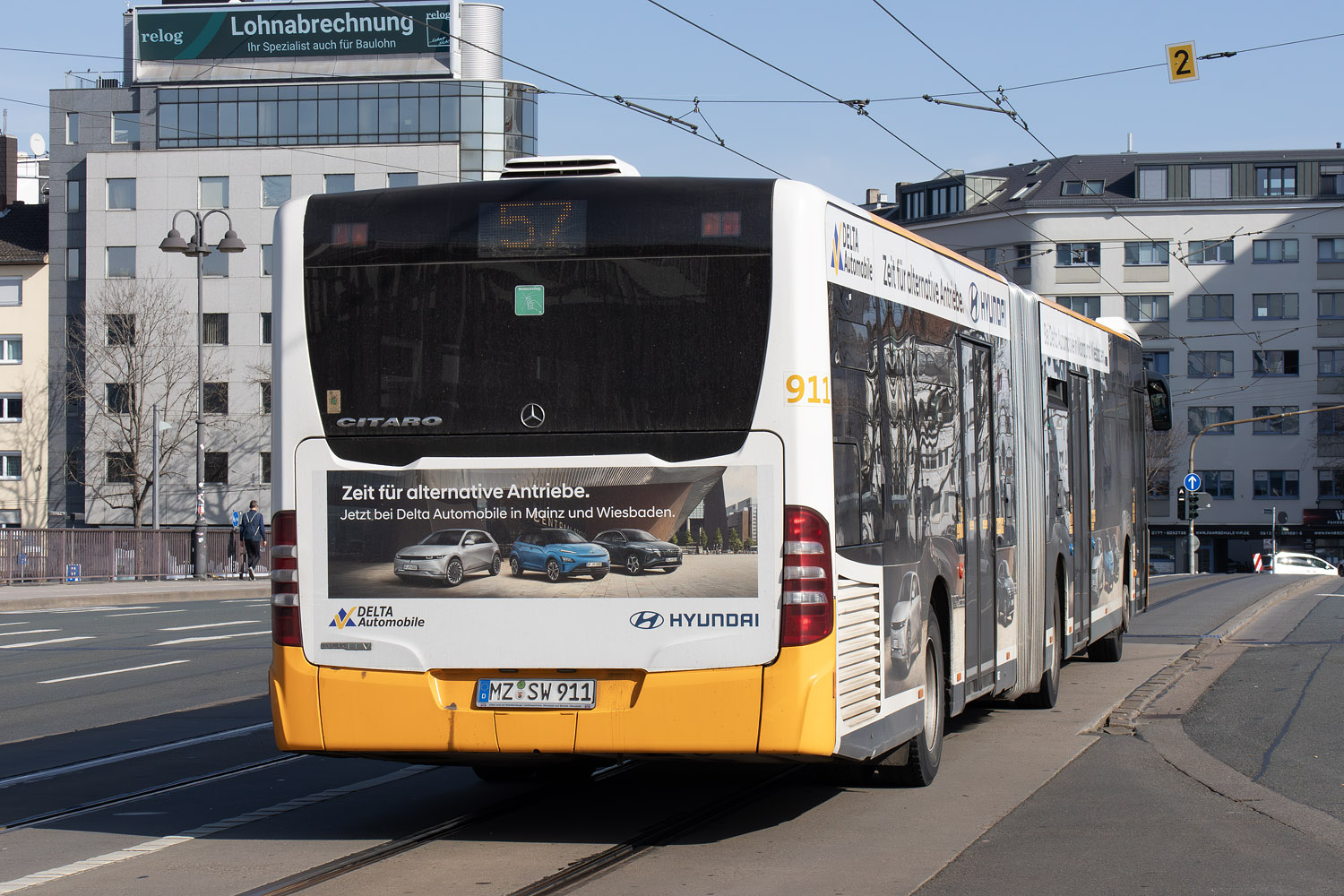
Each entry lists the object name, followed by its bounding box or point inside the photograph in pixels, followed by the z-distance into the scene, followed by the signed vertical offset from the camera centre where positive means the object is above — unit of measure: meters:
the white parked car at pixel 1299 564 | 66.56 -4.08
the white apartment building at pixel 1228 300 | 85.62 +8.50
